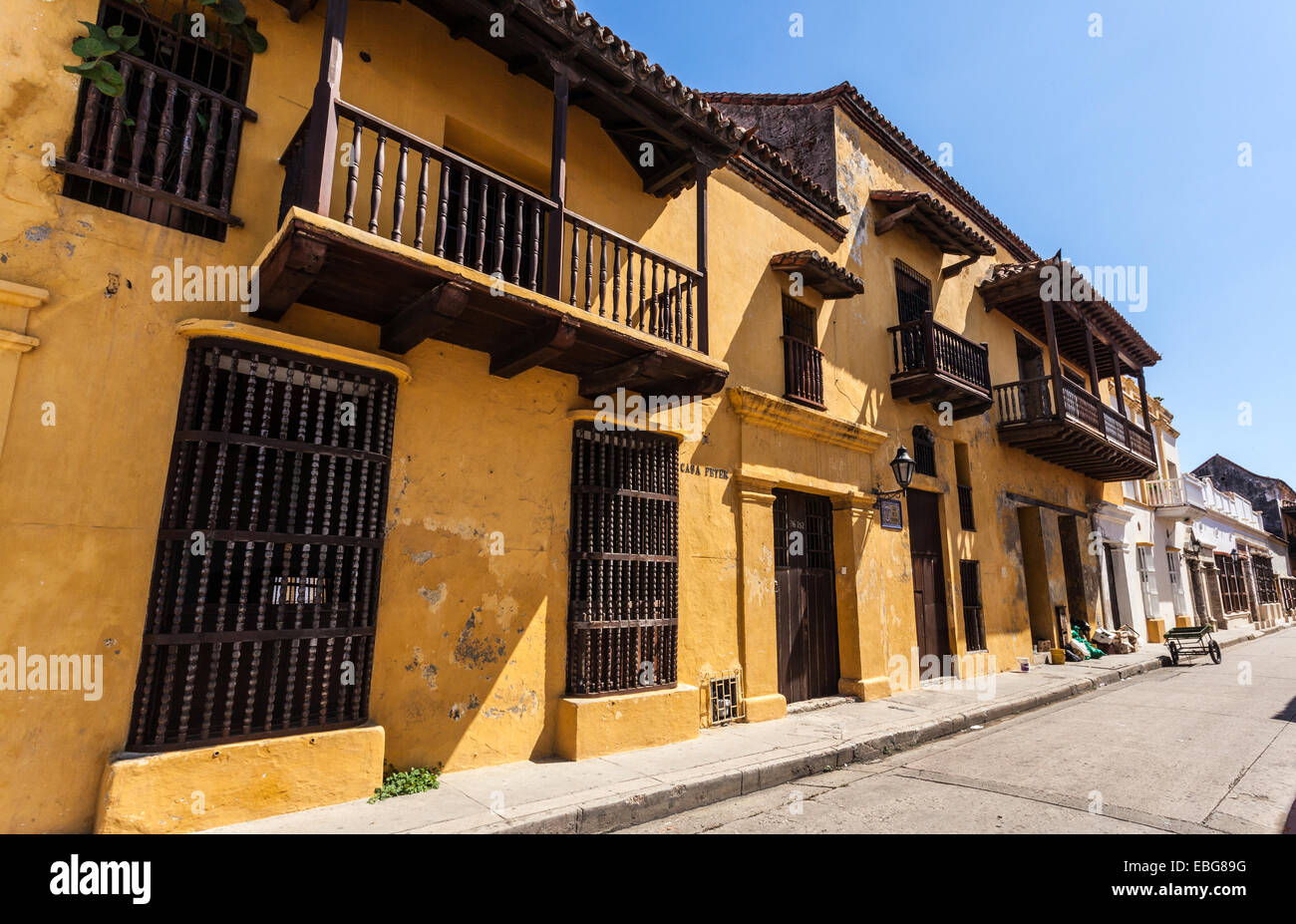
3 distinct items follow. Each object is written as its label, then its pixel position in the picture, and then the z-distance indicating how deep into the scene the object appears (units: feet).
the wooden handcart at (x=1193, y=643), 46.98
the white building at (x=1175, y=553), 57.26
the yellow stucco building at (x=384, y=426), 12.54
